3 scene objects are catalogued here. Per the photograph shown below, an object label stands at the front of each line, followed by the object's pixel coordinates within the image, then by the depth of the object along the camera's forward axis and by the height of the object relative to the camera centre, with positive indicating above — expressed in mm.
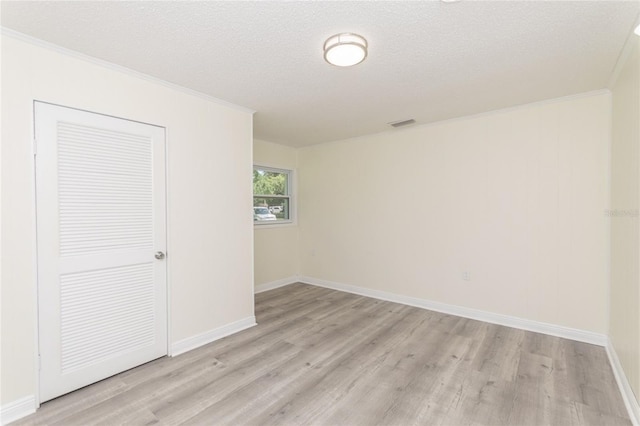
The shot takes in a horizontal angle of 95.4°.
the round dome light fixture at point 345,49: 1891 +1083
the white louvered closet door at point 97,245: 2020 -266
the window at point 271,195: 4785 +276
